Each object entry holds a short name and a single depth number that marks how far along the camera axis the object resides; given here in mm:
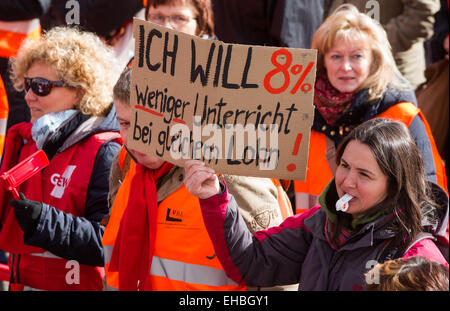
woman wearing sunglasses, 6621
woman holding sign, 5059
